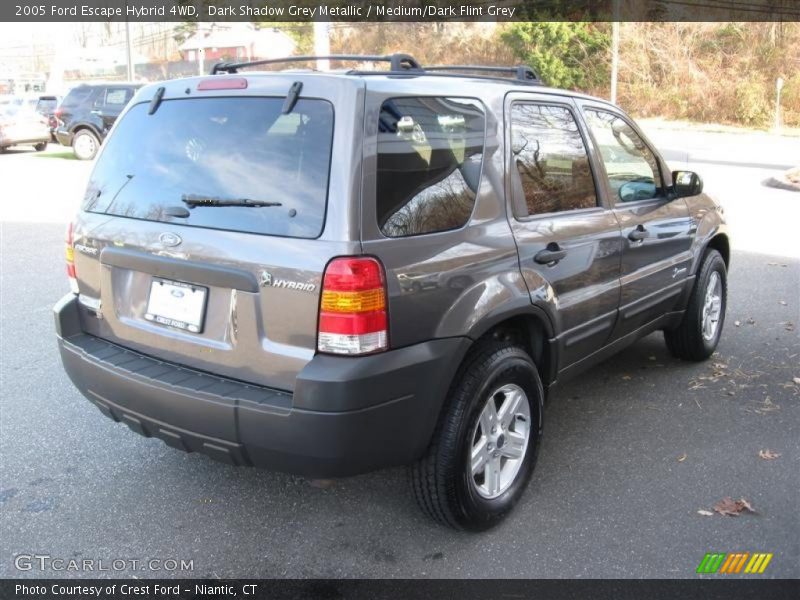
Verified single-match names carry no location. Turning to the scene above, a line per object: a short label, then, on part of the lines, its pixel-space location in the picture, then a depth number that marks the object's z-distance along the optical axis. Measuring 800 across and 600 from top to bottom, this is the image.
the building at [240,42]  34.62
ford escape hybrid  2.54
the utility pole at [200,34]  39.46
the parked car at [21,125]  21.67
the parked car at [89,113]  19.25
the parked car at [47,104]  26.69
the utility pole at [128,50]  29.37
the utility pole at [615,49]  31.28
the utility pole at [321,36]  18.97
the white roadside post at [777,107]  30.83
